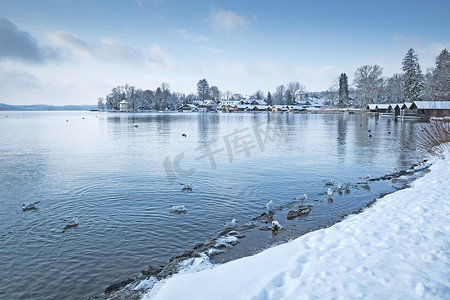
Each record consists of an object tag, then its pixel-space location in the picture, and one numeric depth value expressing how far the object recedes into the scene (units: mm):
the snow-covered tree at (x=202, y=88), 176000
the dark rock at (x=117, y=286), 6457
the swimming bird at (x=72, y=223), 9926
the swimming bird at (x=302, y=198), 11844
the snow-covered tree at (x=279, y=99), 186200
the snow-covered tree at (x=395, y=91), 121750
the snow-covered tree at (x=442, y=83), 53850
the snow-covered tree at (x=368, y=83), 99188
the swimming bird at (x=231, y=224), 9602
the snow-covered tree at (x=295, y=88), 197250
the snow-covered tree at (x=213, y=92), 193500
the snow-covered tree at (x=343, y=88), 127112
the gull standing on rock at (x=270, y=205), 11115
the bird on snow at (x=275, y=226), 9180
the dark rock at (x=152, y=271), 6988
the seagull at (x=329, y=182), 14719
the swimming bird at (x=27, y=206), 11354
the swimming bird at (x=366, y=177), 15633
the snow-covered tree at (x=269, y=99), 172250
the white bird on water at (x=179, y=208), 11102
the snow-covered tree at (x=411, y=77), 77562
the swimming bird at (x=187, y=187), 14102
